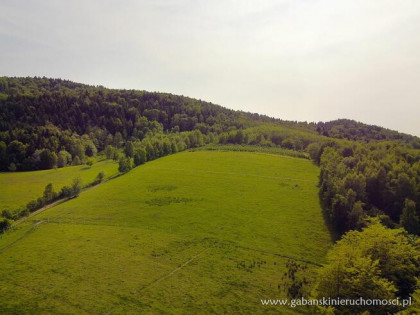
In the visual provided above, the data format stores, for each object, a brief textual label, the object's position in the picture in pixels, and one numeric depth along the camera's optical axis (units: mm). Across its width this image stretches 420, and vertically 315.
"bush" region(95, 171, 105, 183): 132400
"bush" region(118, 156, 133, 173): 143000
